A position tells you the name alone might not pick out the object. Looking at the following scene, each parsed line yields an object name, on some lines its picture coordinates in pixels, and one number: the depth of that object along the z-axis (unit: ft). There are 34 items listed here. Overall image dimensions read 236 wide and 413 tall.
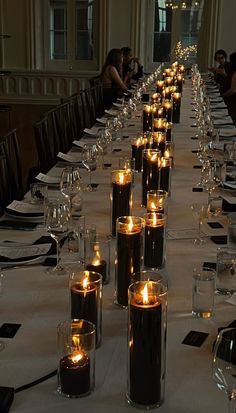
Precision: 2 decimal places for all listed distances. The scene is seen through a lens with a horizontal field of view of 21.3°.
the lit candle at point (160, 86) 25.39
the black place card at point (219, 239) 8.50
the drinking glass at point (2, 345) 5.59
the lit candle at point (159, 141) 12.63
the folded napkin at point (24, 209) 9.48
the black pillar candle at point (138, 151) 12.68
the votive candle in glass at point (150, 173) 10.18
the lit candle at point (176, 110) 20.71
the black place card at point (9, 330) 5.85
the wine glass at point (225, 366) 4.31
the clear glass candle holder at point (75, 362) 4.76
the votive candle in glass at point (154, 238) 7.41
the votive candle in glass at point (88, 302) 5.59
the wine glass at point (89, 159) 12.00
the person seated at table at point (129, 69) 37.61
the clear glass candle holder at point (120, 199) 8.72
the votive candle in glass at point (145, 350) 4.58
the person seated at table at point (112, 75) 32.55
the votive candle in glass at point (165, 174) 10.72
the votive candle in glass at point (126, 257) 6.45
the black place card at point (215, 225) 9.18
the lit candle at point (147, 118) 17.29
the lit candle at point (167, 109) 18.90
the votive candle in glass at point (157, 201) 8.25
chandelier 40.15
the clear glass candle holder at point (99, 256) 7.02
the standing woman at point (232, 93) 32.19
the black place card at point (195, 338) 5.70
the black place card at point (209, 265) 7.59
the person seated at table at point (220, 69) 38.78
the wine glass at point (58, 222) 7.45
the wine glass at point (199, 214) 8.55
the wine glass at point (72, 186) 9.75
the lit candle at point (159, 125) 14.78
